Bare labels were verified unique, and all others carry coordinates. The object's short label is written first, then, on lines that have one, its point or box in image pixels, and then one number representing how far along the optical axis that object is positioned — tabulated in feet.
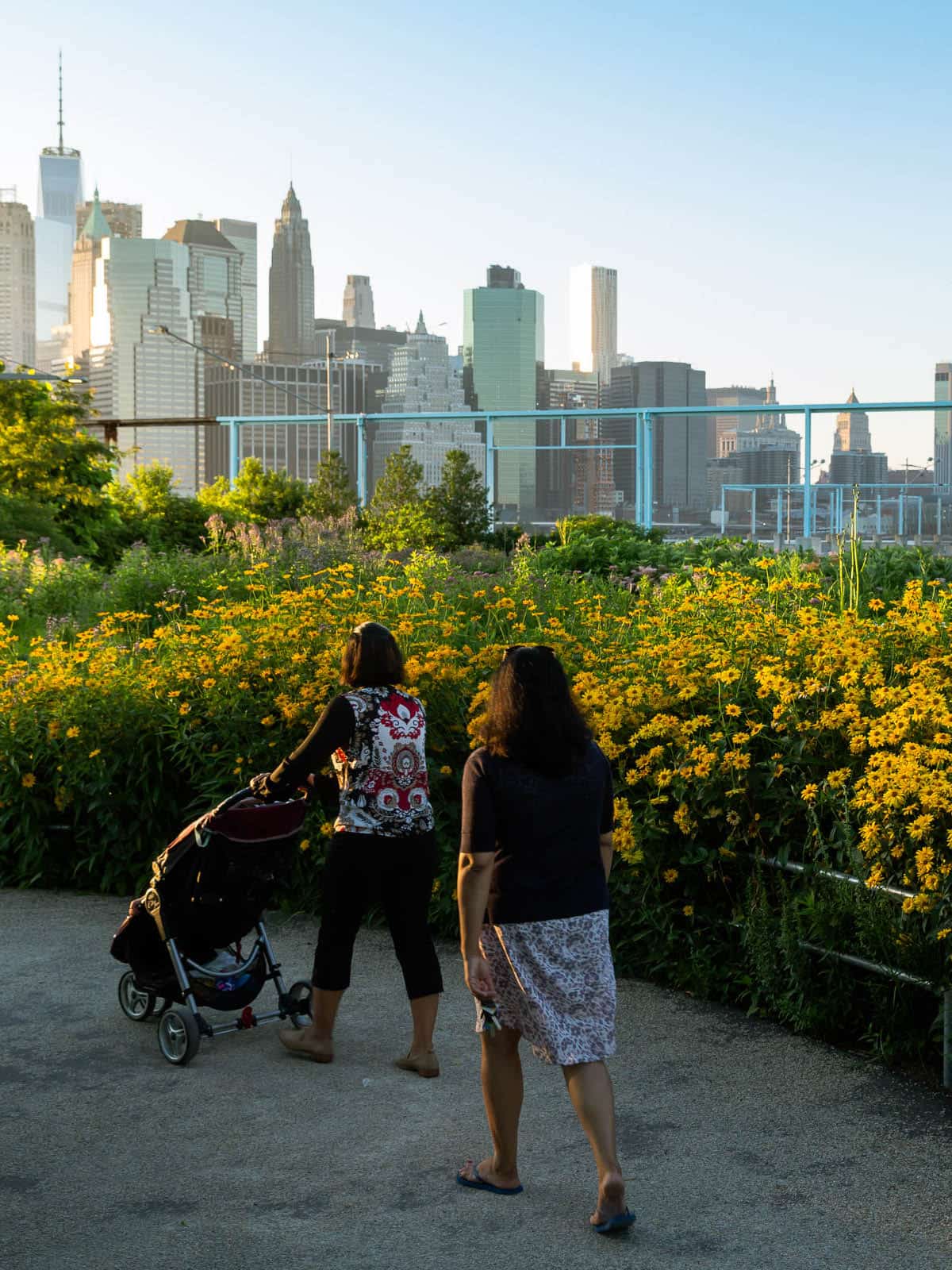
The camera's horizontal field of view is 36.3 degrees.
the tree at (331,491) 107.14
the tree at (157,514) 93.50
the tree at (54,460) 92.27
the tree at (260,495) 115.96
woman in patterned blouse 17.17
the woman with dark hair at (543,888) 12.98
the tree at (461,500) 94.63
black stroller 17.72
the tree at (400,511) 83.10
